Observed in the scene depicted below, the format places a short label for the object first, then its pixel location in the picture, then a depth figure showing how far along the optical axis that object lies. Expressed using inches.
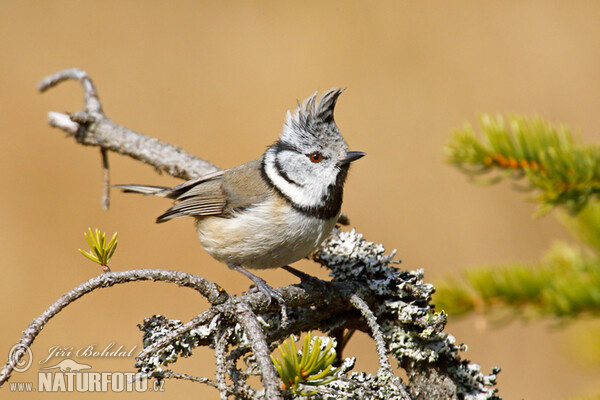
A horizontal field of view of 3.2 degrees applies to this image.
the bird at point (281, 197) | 167.1
